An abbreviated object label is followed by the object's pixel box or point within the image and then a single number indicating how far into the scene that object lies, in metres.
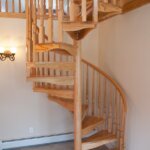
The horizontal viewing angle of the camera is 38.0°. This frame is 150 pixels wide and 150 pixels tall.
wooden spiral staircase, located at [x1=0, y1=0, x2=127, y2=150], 2.57
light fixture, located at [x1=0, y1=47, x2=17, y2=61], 4.02
